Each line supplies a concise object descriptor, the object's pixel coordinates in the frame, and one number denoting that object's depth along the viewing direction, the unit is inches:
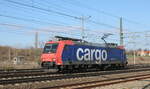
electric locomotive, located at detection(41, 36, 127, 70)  963.6
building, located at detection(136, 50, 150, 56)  5361.7
